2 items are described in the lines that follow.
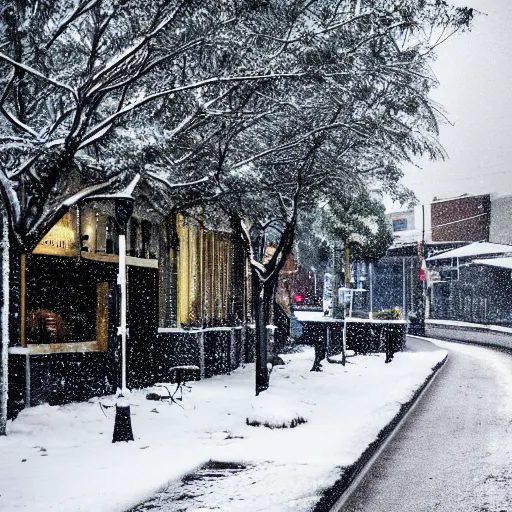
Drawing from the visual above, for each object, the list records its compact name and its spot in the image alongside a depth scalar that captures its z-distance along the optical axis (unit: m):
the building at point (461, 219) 63.25
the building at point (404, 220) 79.25
